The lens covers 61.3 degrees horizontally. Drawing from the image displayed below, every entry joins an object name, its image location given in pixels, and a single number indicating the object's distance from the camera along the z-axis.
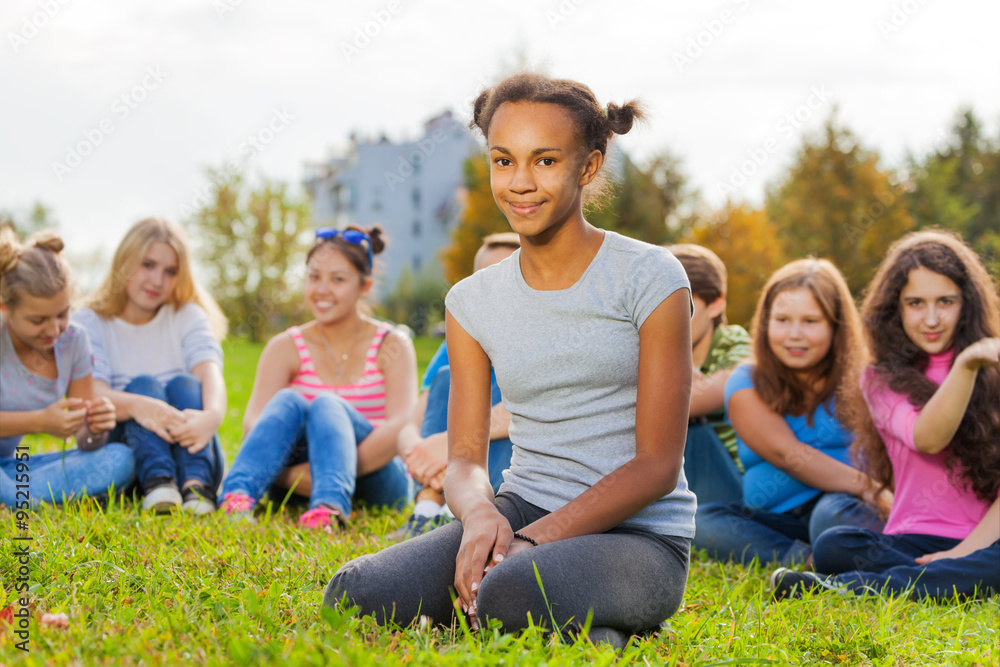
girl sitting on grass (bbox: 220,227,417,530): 3.93
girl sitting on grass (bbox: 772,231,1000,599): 3.11
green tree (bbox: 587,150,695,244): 23.47
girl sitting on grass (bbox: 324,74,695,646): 2.08
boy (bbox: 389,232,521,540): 3.56
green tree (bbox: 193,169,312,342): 34.09
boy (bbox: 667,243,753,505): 4.14
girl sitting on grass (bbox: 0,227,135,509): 3.87
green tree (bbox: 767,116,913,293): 19.92
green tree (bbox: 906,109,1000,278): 29.14
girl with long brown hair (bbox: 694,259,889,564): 3.78
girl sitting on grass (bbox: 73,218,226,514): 4.18
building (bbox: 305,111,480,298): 45.56
